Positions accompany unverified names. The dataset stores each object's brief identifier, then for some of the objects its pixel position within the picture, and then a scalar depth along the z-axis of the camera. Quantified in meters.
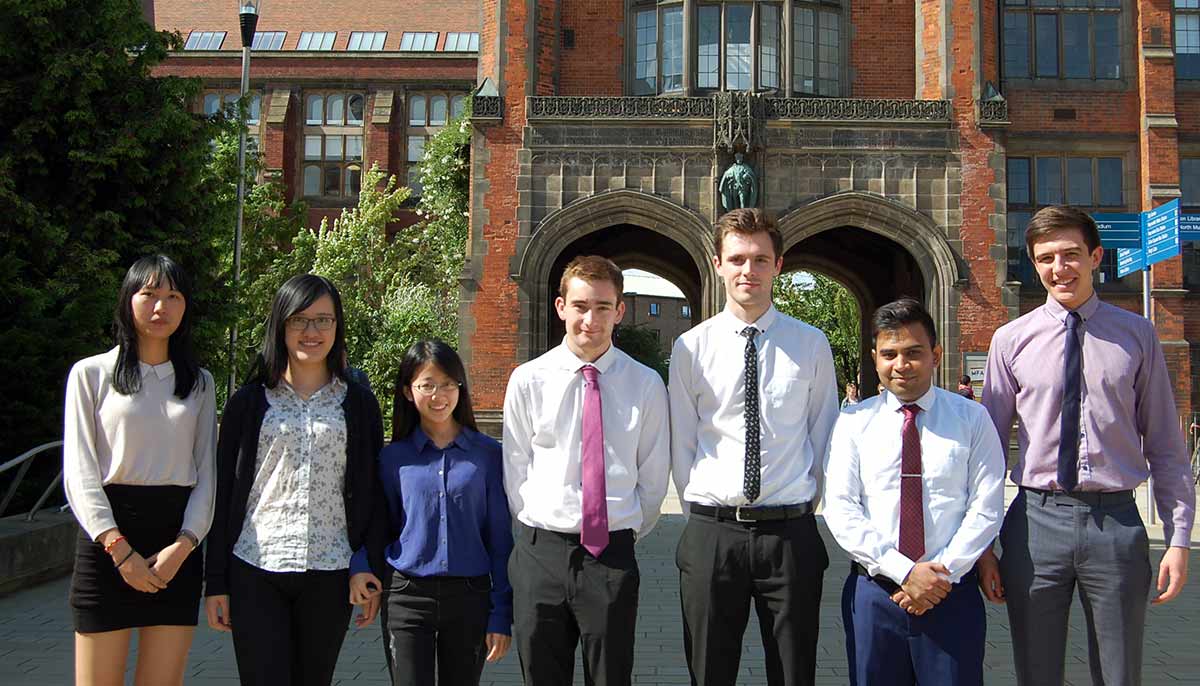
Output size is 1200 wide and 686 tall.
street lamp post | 15.57
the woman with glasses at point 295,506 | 3.81
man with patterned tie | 3.89
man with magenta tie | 3.81
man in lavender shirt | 3.87
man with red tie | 3.78
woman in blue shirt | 3.89
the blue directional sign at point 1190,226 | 12.42
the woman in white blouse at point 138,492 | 3.83
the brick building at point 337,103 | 41.12
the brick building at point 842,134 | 19.05
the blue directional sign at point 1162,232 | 11.80
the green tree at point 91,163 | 11.30
